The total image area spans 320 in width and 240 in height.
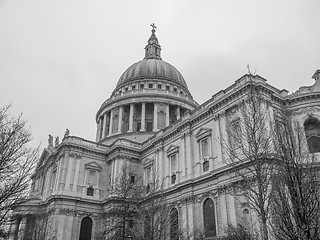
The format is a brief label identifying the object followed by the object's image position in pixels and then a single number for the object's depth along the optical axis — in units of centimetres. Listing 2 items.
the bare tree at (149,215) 2367
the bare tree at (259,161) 1452
